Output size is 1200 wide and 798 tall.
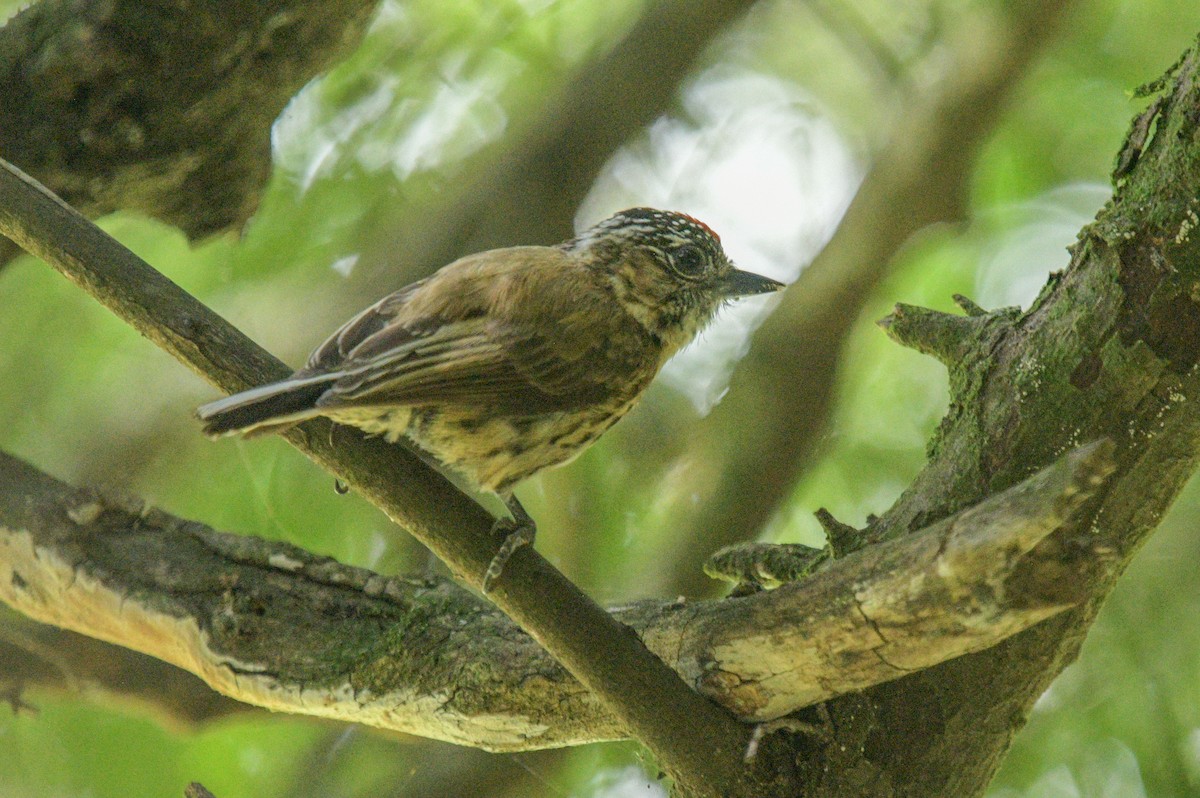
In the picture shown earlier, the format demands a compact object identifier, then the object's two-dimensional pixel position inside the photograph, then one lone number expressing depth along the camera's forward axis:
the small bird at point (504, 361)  5.83
